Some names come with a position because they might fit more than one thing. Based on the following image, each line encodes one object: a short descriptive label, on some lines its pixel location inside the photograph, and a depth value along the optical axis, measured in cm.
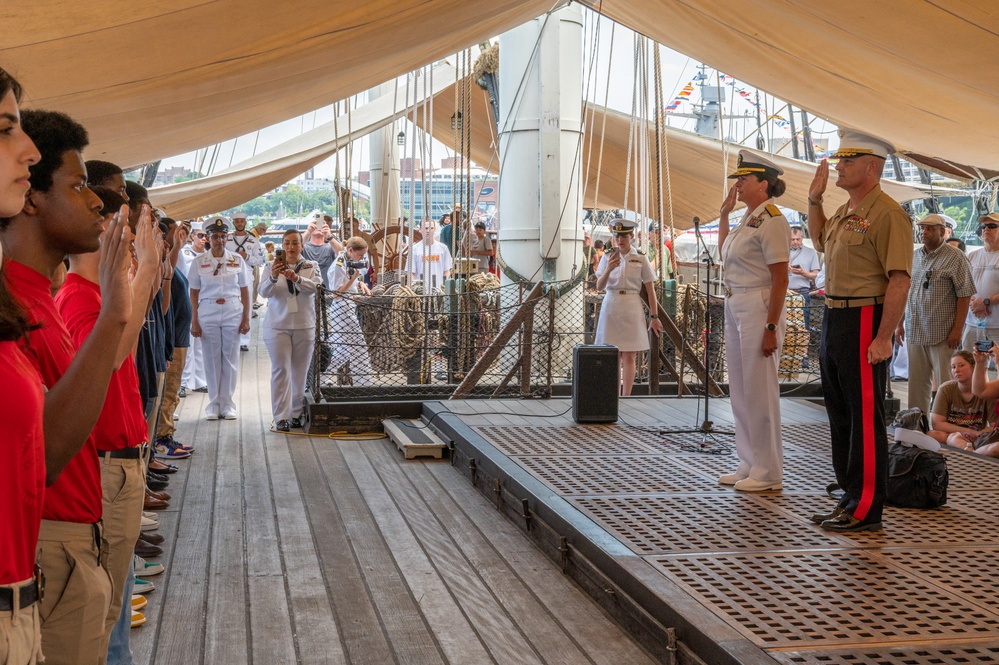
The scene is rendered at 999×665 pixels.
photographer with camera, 831
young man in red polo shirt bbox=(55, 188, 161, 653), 212
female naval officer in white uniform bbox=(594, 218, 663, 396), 716
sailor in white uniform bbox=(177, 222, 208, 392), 939
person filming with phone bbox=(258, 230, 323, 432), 708
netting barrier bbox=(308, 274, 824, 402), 744
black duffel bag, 422
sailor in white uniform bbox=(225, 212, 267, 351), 1101
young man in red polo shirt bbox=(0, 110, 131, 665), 149
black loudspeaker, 620
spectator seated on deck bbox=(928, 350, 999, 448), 562
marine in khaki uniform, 371
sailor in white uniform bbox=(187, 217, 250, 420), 739
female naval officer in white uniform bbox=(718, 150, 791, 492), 438
